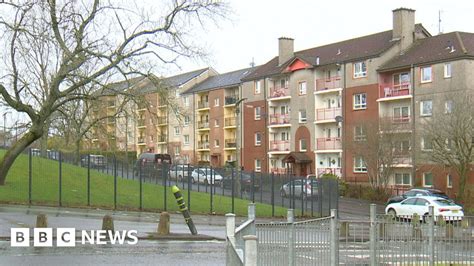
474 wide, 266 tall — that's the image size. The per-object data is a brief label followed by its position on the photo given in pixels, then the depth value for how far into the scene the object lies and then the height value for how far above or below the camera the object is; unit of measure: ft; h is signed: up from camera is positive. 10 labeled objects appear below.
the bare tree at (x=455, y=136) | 146.82 +4.06
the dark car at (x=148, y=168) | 122.52 -2.29
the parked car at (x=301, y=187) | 126.11 -6.07
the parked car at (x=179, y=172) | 122.18 -2.97
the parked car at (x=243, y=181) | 130.00 -4.86
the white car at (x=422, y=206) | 113.09 -8.67
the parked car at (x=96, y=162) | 136.42 -1.34
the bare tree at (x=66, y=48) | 98.22 +15.99
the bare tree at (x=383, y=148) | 172.45 +1.77
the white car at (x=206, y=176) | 130.38 -4.04
